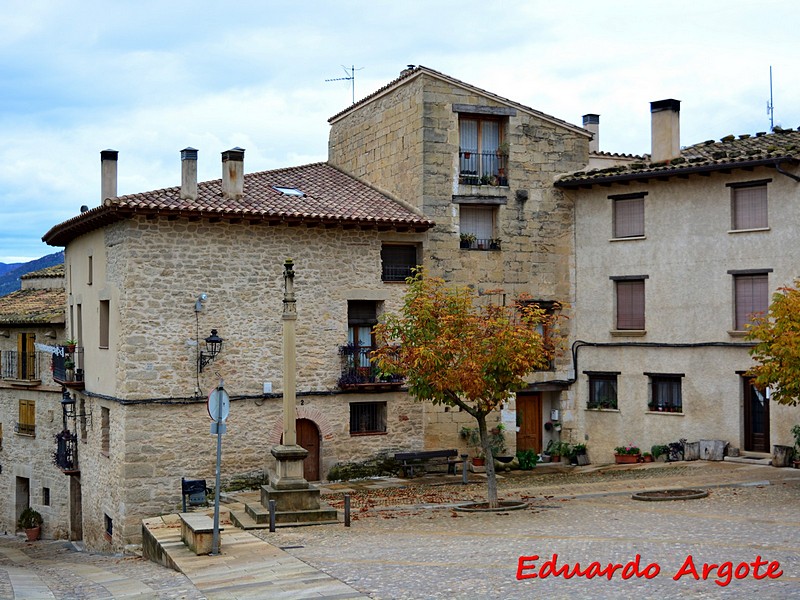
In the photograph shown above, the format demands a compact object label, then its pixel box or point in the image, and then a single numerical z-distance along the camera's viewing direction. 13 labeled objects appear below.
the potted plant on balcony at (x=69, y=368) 27.86
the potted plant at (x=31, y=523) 32.56
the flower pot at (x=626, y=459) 26.89
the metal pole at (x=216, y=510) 15.46
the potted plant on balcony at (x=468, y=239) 27.41
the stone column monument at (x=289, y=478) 18.67
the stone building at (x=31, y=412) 32.25
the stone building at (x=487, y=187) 26.97
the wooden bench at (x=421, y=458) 25.91
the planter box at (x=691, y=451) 25.80
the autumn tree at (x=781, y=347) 19.25
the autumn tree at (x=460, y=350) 19.45
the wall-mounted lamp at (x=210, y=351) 23.85
